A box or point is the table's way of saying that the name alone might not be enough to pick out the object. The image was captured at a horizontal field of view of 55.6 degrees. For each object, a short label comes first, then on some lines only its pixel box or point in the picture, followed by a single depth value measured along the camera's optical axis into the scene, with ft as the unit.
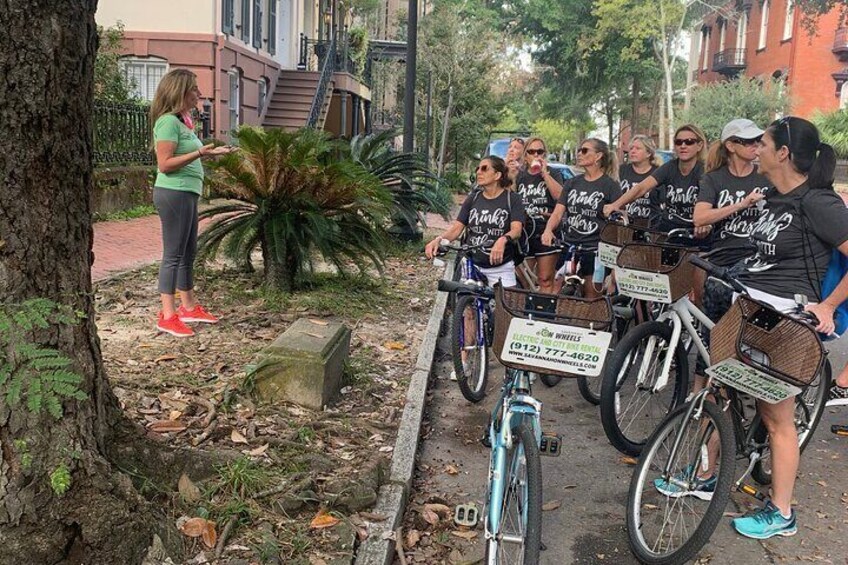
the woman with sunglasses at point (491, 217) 18.58
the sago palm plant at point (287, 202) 23.34
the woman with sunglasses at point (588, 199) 22.12
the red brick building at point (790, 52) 129.80
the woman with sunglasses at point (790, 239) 12.44
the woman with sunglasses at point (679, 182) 21.57
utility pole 42.57
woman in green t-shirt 18.75
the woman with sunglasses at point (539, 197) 22.93
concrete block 15.84
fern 8.43
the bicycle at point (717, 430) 11.06
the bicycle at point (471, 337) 18.43
